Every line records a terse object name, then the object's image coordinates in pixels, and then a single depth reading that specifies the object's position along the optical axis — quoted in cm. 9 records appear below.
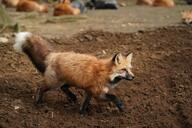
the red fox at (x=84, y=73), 709
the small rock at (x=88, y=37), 991
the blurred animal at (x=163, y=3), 1487
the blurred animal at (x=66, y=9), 1237
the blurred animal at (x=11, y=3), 1445
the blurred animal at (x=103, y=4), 1457
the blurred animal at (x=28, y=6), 1337
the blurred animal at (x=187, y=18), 1153
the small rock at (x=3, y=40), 969
